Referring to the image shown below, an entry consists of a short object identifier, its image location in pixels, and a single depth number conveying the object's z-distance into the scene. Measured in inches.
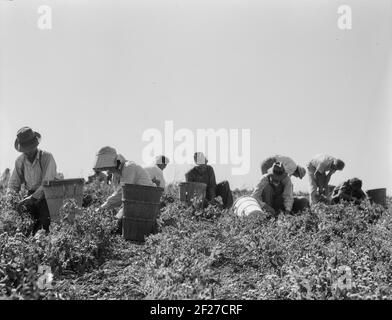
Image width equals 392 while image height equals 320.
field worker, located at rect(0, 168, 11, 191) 426.6
